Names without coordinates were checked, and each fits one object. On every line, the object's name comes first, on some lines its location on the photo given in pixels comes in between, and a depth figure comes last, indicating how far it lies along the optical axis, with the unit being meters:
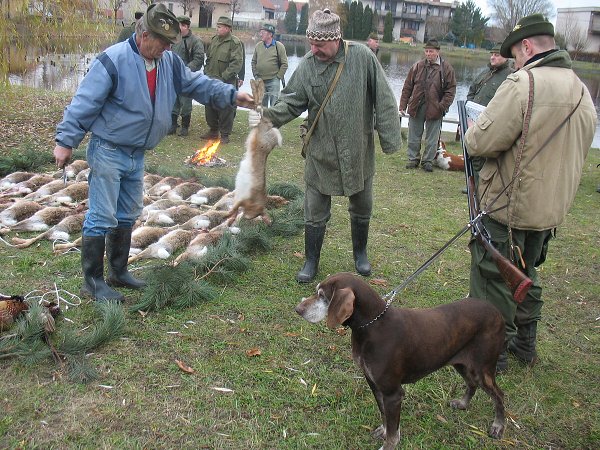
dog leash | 3.03
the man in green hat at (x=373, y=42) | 12.58
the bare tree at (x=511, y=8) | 55.41
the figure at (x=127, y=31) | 10.55
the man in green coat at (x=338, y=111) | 4.91
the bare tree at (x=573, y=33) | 53.03
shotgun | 3.43
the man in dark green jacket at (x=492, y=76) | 9.14
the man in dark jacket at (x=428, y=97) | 10.52
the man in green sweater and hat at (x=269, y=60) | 12.52
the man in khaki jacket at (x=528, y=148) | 3.50
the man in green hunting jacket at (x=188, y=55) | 11.69
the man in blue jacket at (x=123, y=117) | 4.22
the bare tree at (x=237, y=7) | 58.67
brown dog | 3.01
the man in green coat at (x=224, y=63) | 11.83
